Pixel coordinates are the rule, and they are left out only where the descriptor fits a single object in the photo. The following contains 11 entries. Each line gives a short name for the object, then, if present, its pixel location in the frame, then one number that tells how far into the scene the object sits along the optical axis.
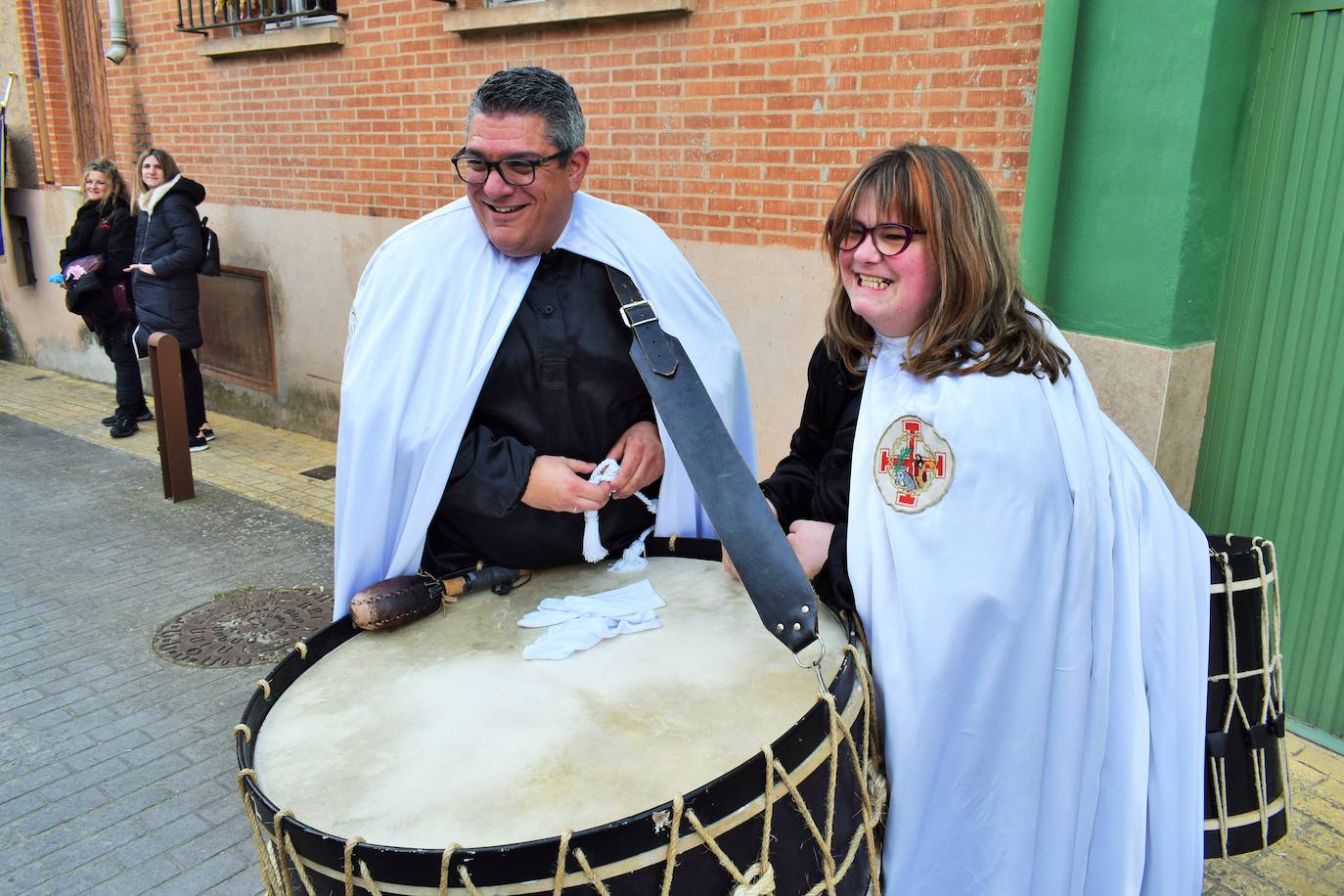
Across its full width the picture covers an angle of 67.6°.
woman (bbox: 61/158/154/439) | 7.68
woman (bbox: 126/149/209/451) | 7.14
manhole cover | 4.38
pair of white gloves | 1.96
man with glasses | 2.21
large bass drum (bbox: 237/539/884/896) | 1.42
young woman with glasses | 1.72
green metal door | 3.19
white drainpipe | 8.16
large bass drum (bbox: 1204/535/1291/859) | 1.98
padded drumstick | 2.06
